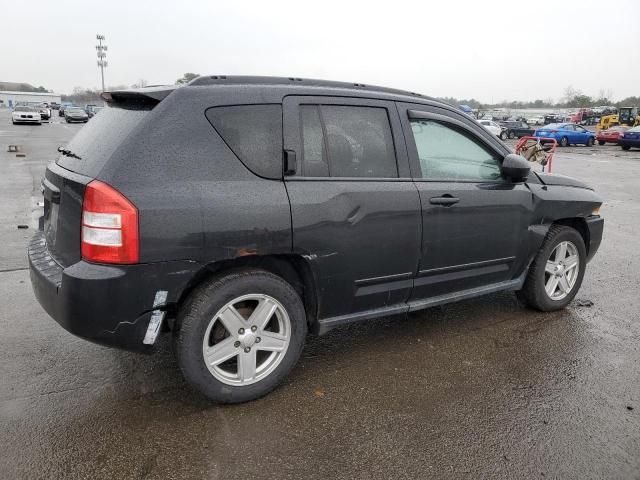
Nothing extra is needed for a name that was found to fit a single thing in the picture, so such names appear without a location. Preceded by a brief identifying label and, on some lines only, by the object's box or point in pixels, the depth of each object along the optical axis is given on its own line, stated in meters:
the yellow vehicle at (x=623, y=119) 42.19
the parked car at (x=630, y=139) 28.12
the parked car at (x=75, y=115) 45.50
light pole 73.00
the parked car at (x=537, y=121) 62.27
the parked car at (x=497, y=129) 36.38
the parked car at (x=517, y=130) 37.81
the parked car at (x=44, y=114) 47.33
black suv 2.58
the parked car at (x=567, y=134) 32.47
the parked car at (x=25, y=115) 38.81
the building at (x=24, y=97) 111.56
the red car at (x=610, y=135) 32.31
